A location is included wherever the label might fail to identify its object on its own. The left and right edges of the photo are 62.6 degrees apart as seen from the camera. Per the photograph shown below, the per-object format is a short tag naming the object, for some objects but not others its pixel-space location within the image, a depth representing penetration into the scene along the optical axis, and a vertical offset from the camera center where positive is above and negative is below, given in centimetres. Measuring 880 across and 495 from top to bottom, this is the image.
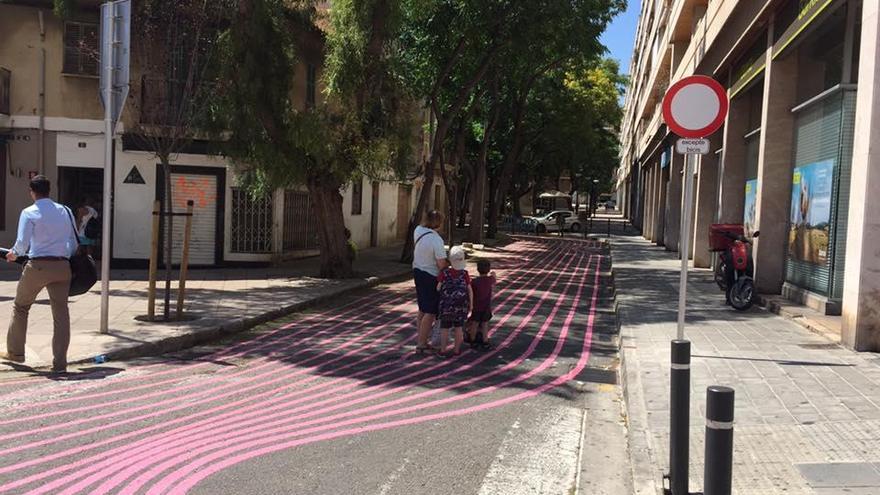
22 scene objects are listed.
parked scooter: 1156 -67
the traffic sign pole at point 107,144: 874 +63
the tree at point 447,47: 1898 +461
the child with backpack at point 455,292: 817 -93
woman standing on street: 828 -69
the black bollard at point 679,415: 419 -115
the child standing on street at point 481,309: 864 -117
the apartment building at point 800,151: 781 +122
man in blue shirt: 702 -67
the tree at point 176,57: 1333 +287
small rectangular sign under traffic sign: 544 +56
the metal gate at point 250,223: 1808 -55
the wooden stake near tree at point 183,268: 992 -95
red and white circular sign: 537 +84
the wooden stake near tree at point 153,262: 958 -87
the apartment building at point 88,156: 1672 +94
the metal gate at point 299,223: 1950 -55
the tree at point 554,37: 1892 +505
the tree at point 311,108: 1420 +205
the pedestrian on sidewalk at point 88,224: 1484 -61
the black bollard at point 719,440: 338 -103
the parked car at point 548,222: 4372 -48
